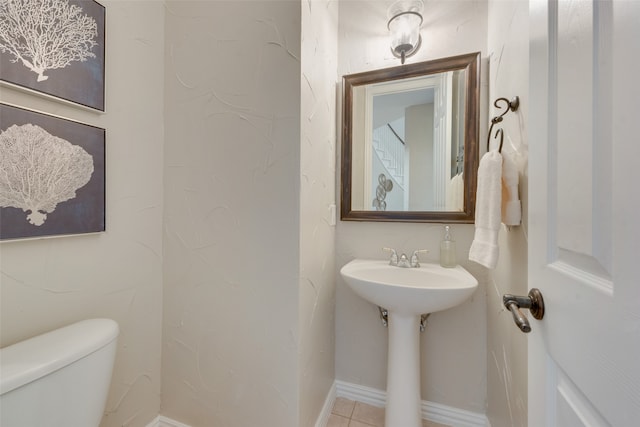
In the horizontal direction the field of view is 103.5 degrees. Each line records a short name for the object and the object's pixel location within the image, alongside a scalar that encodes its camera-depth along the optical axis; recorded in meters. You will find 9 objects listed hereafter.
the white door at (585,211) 0.30
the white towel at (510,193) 0.82
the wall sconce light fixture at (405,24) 1.28
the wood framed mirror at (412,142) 1.25
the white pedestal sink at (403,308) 1.02
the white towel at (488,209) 0.83
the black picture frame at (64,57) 0.72
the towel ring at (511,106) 0.84
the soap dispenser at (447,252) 1.23
